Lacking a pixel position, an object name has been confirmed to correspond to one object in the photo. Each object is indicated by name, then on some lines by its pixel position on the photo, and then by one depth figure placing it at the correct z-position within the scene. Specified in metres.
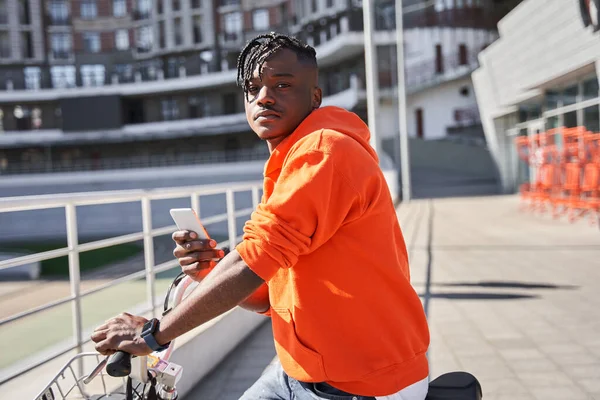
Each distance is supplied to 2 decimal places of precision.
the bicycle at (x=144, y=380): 1.52
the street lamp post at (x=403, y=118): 20.38
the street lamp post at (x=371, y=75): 13.30
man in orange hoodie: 1.34
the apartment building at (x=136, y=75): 47.69
